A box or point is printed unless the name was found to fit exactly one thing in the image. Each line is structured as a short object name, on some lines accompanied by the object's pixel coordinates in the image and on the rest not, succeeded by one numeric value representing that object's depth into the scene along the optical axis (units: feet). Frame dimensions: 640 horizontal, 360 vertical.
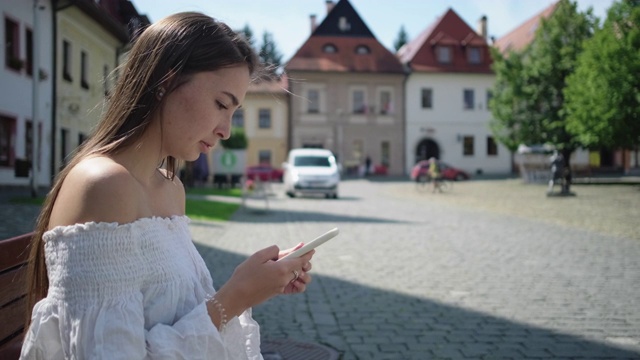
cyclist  95.35
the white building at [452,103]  166.40
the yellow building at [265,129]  171.32
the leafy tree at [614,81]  86.22
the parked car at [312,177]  83.61
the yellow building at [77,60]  74.64
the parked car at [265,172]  137.06
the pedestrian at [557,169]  74.23
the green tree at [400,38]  287.93
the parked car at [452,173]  137.59
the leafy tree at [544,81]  111.14
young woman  5.70
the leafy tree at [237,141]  156.15
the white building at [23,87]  63.57
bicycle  96.26
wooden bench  7.40
